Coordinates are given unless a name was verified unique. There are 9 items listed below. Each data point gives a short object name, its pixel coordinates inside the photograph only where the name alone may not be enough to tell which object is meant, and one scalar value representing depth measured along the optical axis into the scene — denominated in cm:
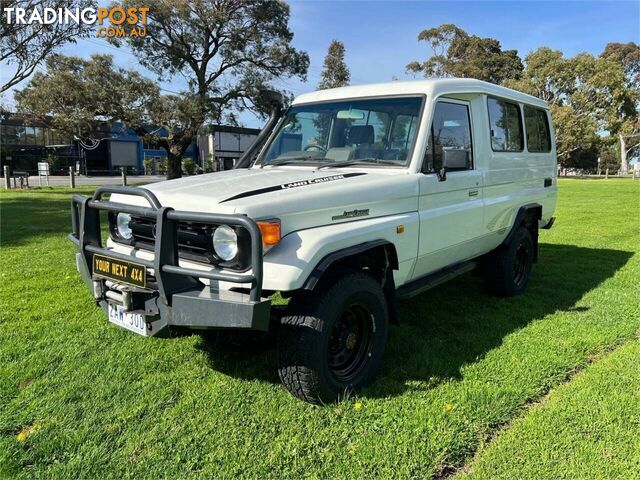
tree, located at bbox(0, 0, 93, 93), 1689
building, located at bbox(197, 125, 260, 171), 4679
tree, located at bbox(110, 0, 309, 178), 2288
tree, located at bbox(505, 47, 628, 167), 3878
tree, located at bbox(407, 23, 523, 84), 4491
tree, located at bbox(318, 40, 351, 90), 4950
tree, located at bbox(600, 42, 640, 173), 4153
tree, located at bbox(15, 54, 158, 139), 2150
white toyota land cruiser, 268
